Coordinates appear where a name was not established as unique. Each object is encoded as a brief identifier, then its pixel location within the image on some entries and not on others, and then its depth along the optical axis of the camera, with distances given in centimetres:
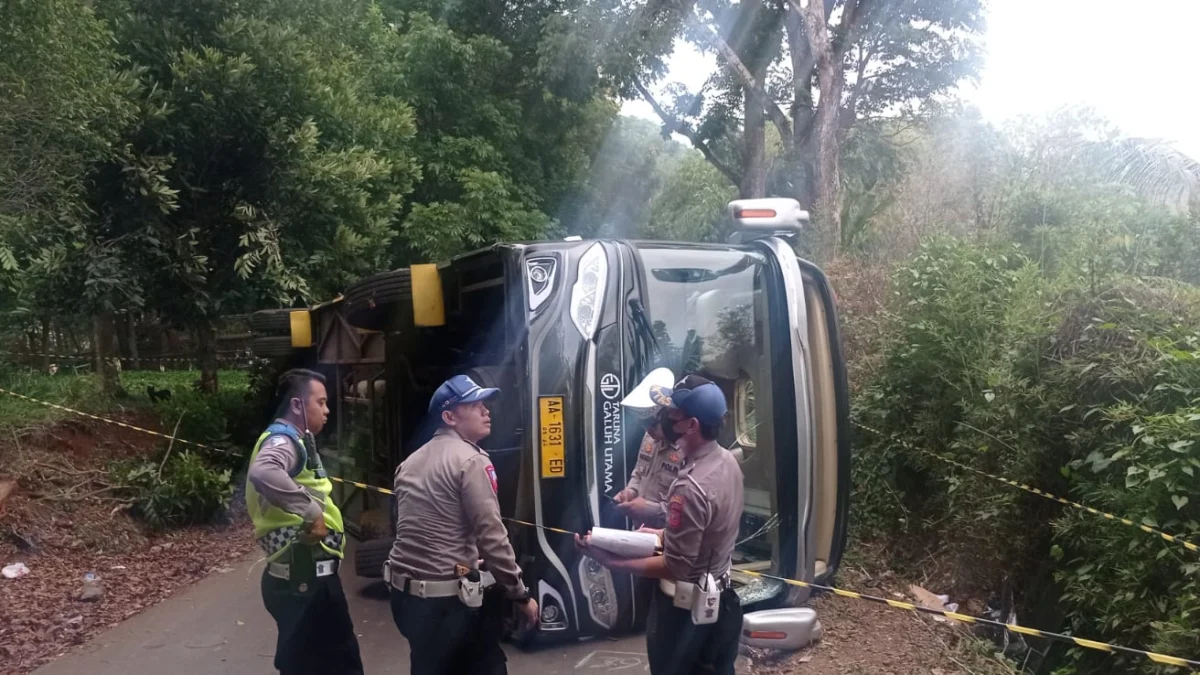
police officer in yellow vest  412
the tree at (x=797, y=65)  1421
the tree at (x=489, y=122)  1314
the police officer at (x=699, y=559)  362
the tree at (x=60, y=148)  629
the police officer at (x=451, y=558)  375
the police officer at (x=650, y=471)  462
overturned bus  480
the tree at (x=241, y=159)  874
